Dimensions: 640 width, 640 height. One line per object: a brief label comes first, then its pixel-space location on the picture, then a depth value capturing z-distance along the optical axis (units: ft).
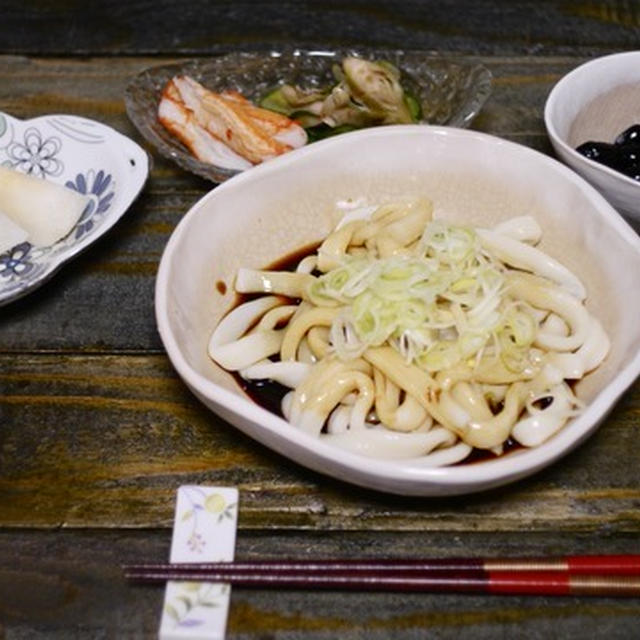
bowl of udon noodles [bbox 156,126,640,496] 1.63
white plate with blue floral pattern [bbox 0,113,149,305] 1.94
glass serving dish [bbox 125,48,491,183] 2.18
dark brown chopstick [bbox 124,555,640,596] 1.57
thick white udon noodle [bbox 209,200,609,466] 1.65
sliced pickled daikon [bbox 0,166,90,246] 2.01
